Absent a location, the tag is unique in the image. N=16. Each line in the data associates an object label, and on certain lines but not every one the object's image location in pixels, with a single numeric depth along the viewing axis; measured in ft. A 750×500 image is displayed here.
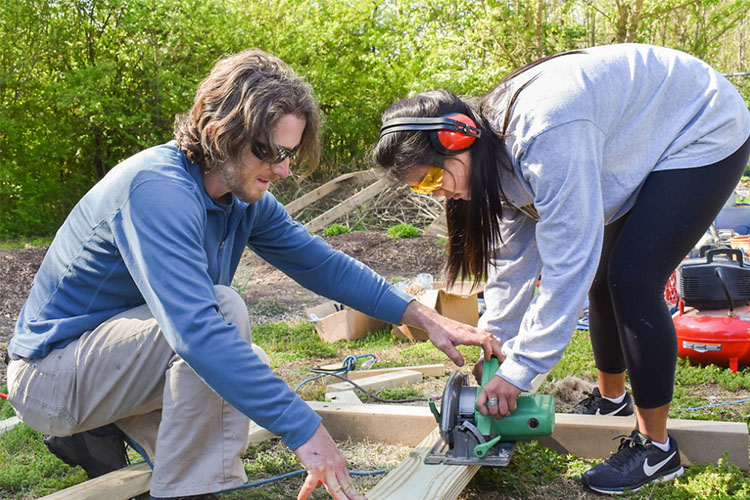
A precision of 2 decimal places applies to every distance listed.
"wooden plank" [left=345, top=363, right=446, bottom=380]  12.92
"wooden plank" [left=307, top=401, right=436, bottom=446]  9.49
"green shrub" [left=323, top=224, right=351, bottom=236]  31.65
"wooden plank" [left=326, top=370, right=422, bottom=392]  11.96
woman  6.59
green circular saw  7.43
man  5.99
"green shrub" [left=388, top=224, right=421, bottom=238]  30.63
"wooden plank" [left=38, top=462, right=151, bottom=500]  7.52
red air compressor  12.42
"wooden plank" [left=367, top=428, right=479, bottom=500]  7.06
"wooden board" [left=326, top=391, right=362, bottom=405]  11.09
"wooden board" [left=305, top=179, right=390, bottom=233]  32.83
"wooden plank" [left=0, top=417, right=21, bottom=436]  10.16
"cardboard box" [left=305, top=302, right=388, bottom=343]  16.07
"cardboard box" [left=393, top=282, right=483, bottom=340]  16.14
